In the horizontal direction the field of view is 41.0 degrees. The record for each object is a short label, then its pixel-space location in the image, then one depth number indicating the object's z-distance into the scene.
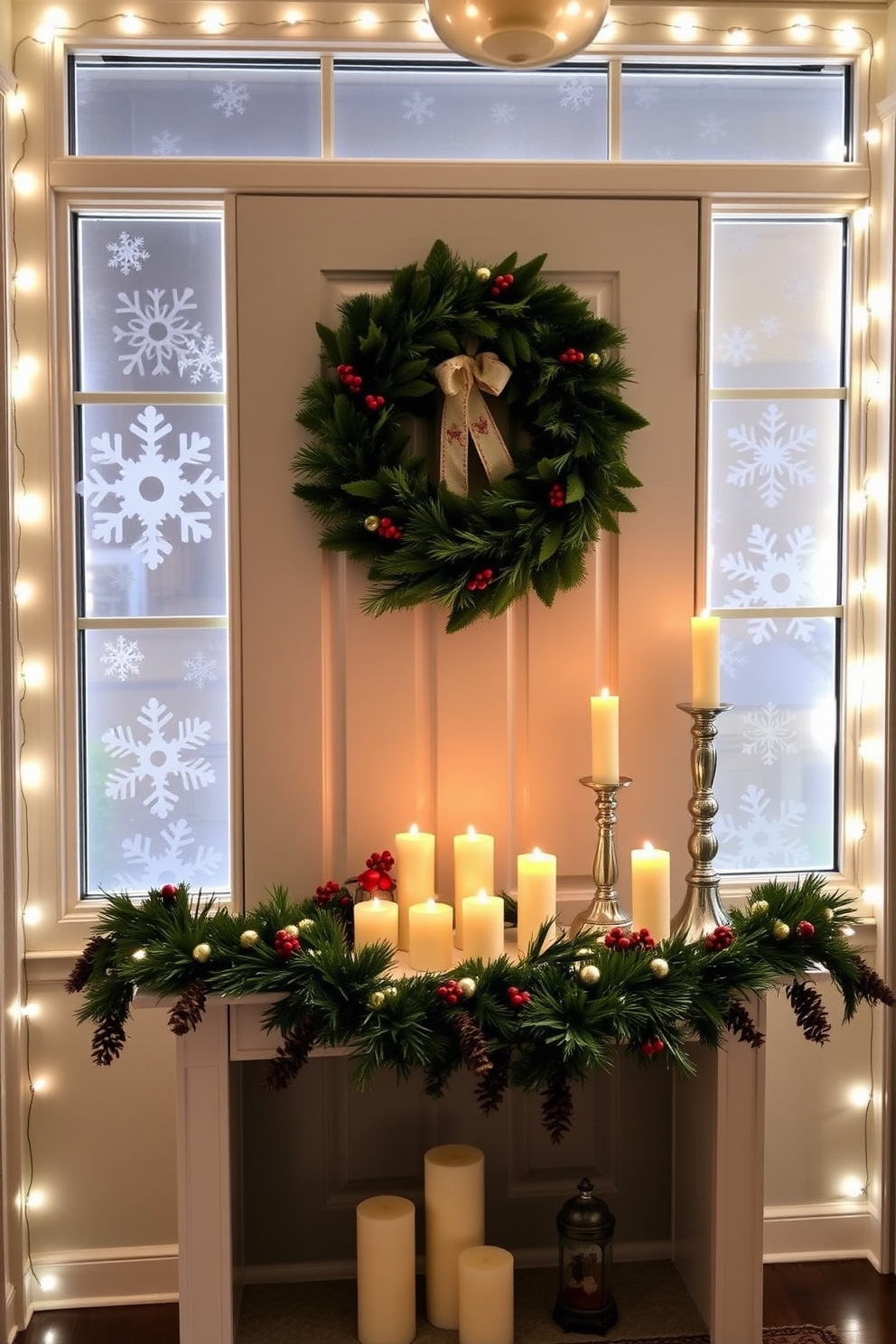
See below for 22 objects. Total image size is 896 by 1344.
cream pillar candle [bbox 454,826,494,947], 2.20
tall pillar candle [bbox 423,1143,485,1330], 2.23
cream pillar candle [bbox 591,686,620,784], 2.17
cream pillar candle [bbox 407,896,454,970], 2.06
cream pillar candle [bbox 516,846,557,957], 2.12
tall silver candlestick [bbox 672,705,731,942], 2.18
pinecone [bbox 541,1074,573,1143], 1.84
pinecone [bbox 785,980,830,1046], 1.99
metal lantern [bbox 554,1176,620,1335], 2.22
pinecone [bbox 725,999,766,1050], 2.00
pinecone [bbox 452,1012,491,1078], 1.78
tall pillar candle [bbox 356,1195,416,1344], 2.17
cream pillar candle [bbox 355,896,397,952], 2.09
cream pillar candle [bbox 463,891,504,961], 2.05
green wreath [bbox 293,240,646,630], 2.21
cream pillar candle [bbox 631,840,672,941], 2.11
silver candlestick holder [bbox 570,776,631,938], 2.20
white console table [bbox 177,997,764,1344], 2.01
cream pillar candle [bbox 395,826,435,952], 2.23
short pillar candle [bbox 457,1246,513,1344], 2.13
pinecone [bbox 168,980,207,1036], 1.85
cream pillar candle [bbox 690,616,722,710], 2.16
